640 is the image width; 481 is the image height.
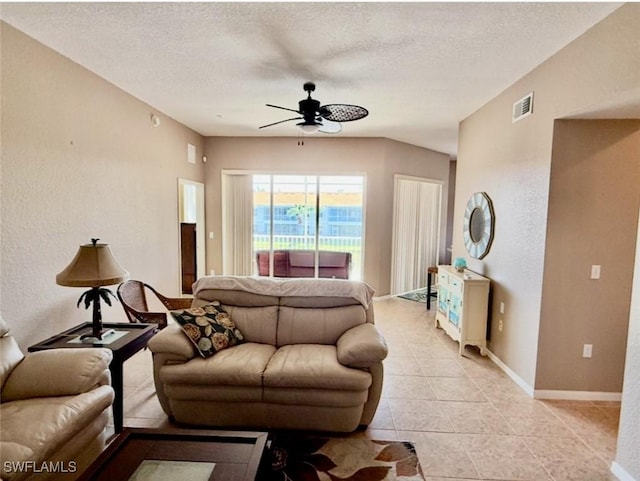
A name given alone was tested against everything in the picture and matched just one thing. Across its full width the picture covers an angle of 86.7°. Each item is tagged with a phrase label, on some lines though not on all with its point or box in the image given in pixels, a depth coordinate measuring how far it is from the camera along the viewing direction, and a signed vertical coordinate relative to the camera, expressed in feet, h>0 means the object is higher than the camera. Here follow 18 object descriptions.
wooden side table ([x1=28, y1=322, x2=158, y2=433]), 7.70 -3.16
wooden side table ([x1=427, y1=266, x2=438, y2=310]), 17.22 -3.39
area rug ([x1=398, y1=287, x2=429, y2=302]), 20.54 -4.96
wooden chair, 10.99 -3.33
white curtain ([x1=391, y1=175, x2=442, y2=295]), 20.89 -0.97
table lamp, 7.60 -1.49
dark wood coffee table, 4.79 -3.69
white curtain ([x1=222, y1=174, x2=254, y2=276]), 20.98 -0.60
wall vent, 10.18 +3.46
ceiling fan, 10.14 +3.12
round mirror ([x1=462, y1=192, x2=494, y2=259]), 12.37 -0.28
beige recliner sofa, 7.53 -3.77
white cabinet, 12.07 -3.31
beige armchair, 5.04 -3.41
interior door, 19.99 -2.45
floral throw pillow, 8.19 -2.93
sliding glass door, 20.42 -0.66
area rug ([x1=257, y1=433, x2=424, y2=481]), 6.59 -5.07
